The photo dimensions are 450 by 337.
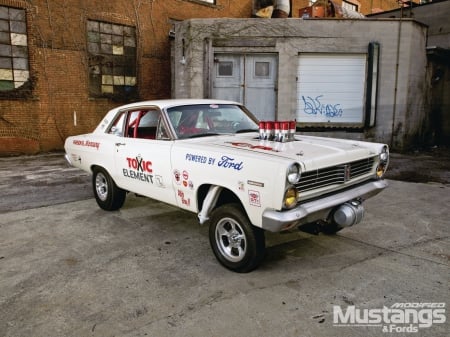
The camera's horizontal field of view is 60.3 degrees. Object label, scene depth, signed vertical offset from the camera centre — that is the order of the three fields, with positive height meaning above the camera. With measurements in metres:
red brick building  11.71 +1.41
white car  3.31 -0.62
